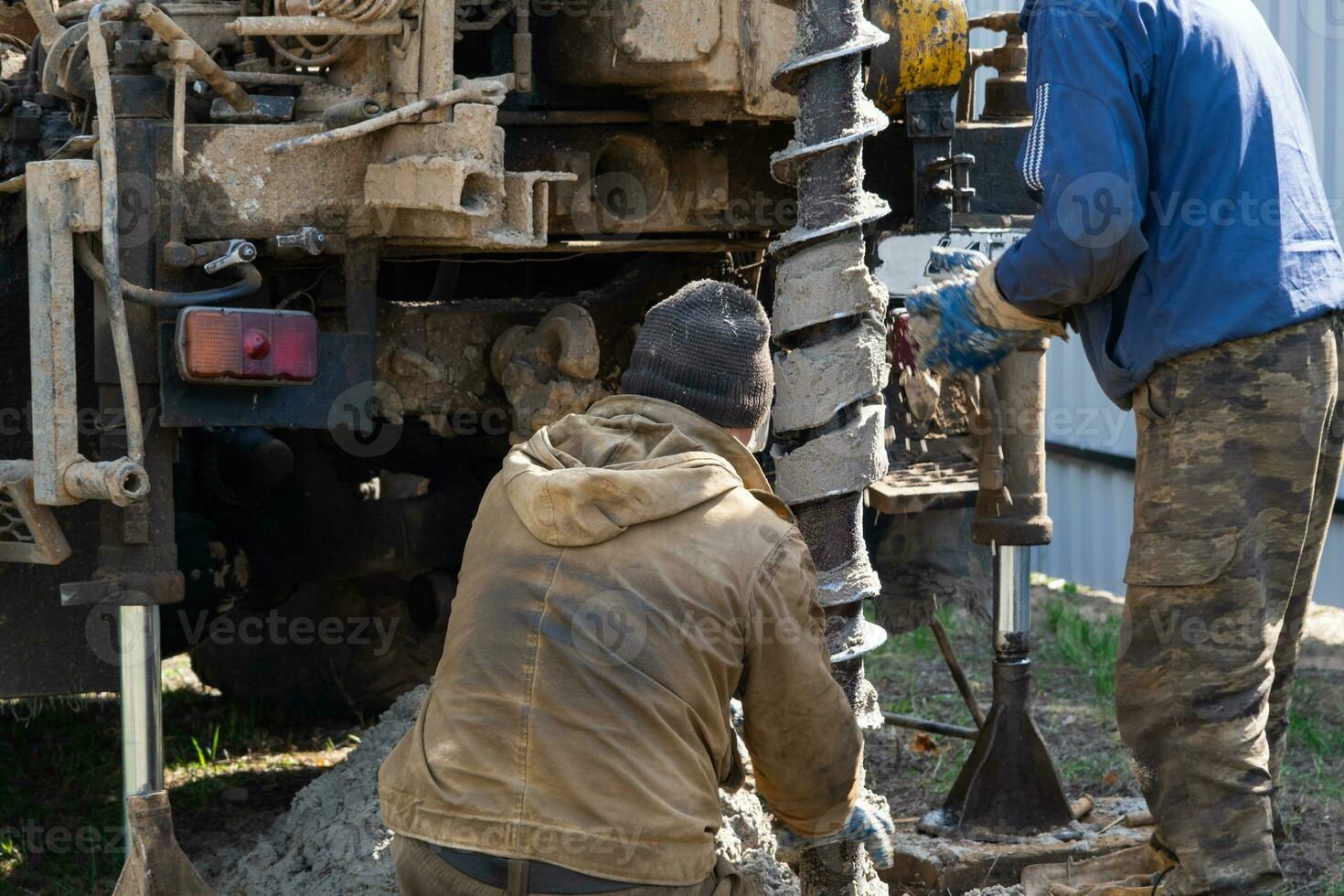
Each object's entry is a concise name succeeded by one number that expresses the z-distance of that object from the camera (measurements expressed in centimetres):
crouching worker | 434
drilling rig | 570
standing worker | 542
